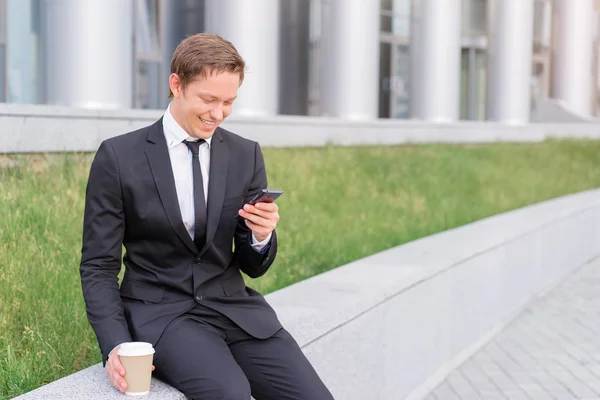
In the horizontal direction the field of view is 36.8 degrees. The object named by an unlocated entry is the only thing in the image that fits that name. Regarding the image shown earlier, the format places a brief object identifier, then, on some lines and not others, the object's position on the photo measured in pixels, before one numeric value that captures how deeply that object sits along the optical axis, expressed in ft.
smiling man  9.25
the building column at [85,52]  33.86
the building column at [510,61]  72.84
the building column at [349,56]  52.65
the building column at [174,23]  58.69
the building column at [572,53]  99.45
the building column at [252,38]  43.37
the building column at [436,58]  62.54
